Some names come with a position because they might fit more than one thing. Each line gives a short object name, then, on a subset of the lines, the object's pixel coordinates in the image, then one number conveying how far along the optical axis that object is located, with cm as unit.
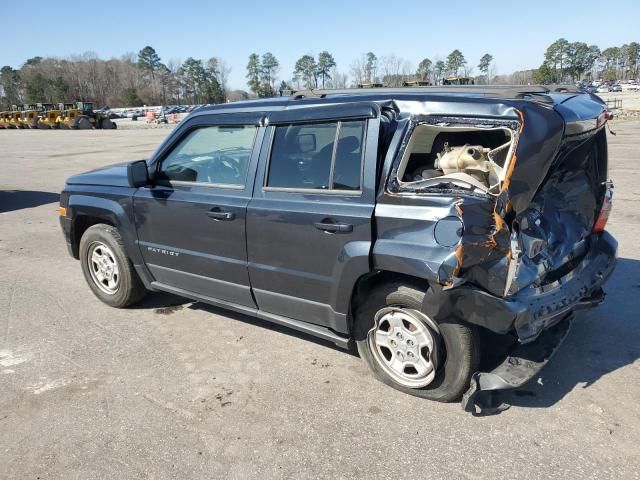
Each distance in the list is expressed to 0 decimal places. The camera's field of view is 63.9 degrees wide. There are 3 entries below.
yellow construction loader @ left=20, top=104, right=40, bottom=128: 5175
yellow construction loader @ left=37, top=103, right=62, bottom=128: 4855
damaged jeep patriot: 282
